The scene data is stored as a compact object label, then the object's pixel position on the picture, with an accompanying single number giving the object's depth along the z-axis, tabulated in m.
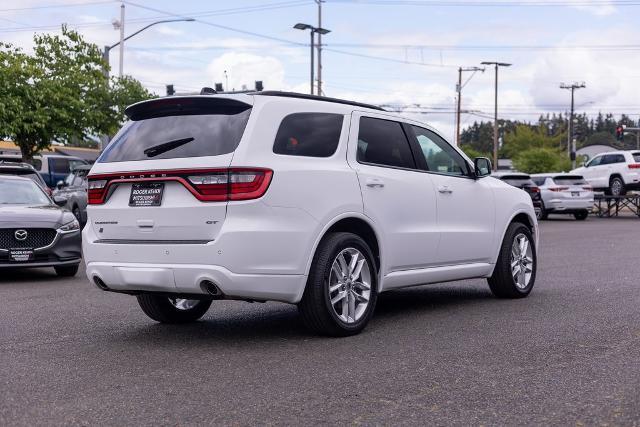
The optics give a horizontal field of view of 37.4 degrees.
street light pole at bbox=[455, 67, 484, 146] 70.00
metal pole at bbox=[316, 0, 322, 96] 48.95
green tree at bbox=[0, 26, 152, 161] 35.12
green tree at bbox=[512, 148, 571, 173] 91.75
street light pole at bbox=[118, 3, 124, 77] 45.44
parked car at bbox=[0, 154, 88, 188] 42.75
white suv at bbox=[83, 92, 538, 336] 6.53
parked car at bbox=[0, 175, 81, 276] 12.07
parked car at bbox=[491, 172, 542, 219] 31.77
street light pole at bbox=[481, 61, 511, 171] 71.19
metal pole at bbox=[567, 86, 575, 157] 89.28
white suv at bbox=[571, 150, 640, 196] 34.81
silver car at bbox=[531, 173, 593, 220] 33.47
